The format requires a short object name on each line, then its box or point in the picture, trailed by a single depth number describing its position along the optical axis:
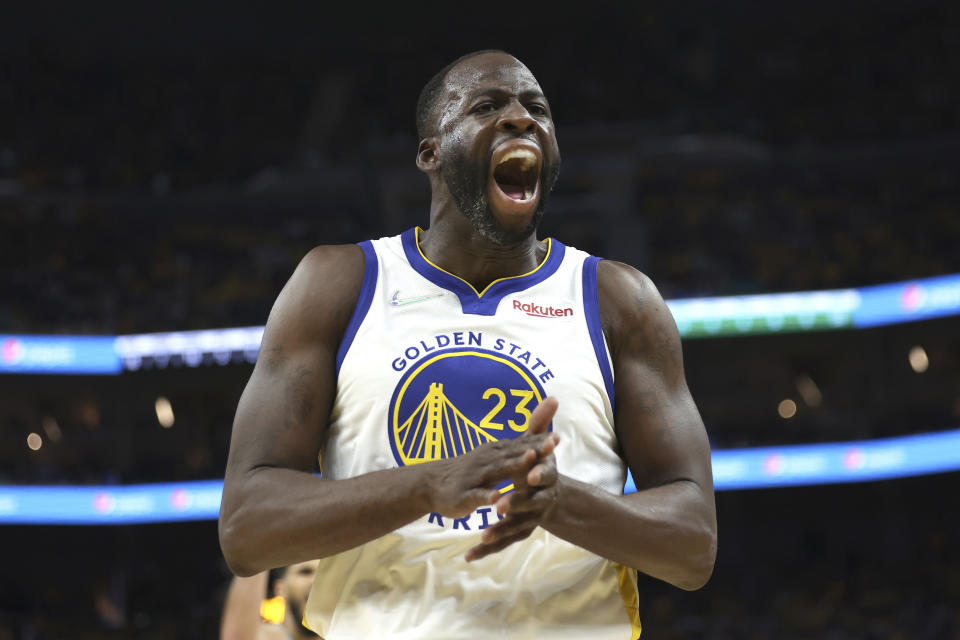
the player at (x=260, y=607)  4.36
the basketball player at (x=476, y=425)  2.01
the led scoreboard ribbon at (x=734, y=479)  15.67
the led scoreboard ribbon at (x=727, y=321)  15.64
